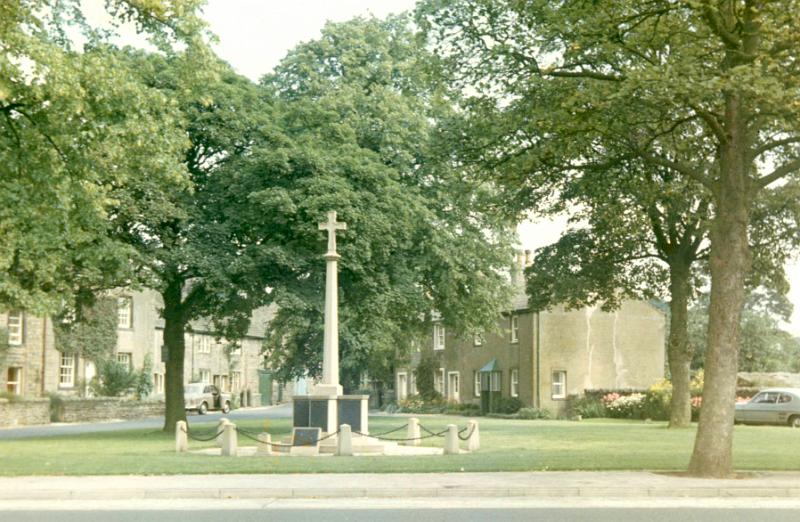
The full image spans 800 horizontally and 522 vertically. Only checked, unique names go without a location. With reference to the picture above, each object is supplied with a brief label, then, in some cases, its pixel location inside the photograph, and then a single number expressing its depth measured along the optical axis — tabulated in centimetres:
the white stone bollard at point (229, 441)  2359
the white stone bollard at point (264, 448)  2492
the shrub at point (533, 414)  5344
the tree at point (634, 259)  3534
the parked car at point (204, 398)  6281
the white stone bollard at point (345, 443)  2356
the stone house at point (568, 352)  5575
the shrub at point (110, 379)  5562
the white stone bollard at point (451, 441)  2378
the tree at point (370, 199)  3212
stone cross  2617
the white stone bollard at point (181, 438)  2558
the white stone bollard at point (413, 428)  2880
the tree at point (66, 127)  2114
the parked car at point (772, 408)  4294
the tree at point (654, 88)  1734
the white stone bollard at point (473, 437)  2516
